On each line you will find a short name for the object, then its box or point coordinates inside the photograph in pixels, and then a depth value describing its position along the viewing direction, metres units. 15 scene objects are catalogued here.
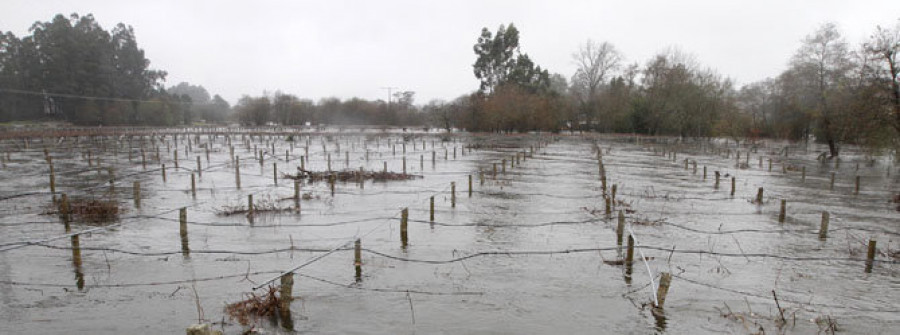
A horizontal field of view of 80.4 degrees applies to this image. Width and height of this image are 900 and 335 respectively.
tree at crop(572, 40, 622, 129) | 87.69
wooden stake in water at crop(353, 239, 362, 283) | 10.58
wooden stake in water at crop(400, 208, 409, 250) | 13.74
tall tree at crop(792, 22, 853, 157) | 42.66
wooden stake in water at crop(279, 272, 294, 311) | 8.45
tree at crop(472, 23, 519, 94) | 81.69
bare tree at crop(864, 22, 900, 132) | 22.92
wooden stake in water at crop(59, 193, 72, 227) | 15.01
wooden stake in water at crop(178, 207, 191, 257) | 12.95
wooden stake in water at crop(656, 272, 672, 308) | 8.88
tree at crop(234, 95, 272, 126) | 104.62
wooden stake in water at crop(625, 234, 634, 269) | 11.79
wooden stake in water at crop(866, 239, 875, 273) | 11.49
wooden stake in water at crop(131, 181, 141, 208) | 19.37
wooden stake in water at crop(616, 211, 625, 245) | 13.07
